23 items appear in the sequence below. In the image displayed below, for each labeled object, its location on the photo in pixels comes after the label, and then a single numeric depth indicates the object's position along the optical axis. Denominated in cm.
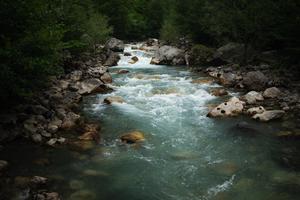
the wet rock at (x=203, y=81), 2570
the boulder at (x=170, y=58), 3491
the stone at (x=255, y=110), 1802
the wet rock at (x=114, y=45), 4206
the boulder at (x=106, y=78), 2600
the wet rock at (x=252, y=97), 2020
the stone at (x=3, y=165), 1178
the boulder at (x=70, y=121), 1588
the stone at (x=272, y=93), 2099
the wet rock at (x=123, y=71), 2993
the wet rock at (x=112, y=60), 3402
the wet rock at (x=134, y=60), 3618
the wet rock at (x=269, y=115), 1714
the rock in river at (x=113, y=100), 2050
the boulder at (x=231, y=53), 3095
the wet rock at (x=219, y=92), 2220
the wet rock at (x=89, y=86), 2220
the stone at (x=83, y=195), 1042
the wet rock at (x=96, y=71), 2667
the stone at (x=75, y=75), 2463
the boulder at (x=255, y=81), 2316
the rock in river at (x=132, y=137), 1491
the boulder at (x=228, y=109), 1820
